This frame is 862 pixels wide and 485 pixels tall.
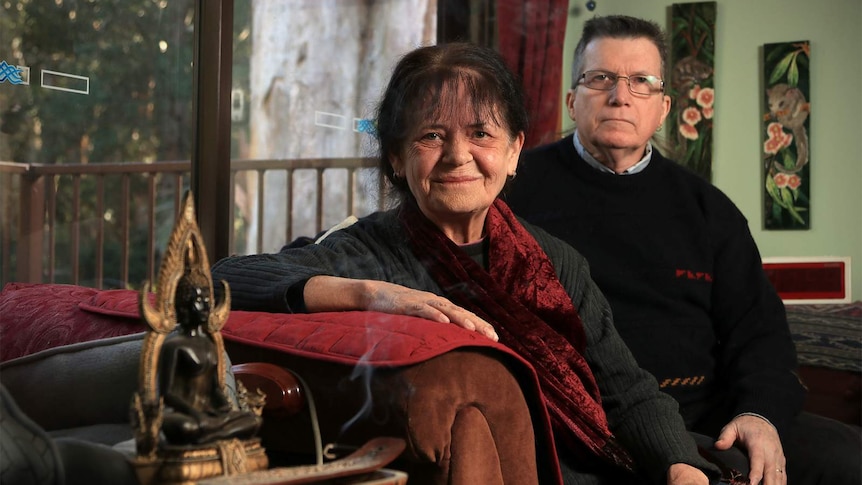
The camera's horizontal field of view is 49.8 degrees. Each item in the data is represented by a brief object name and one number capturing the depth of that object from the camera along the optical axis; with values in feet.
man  5.69
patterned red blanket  3.27
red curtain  8.10
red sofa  3.16
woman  4.33
